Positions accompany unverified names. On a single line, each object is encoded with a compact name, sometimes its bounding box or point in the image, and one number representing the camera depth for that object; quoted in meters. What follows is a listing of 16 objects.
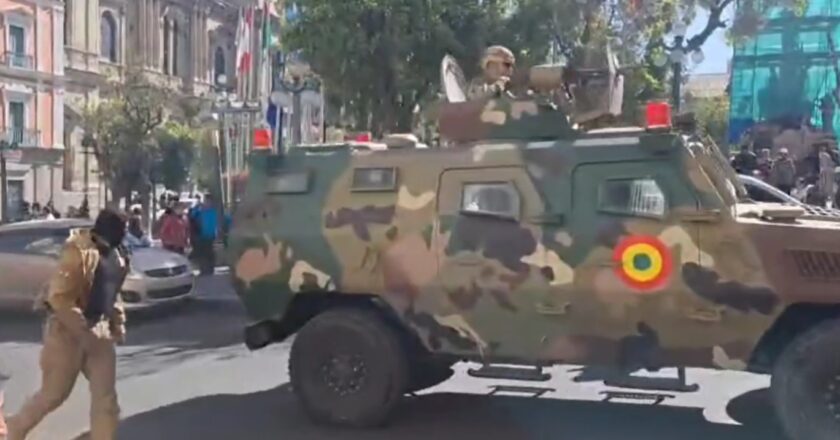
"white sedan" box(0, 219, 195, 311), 13.27
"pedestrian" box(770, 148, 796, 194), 15.41
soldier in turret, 8.06
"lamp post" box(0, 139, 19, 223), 37.94
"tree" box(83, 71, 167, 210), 43.41
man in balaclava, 6.16
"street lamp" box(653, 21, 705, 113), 17.86
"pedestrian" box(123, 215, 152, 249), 15.48
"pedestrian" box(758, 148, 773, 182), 17.27
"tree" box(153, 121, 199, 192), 45.41
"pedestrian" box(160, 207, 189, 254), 18.17
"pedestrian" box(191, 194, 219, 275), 17.56
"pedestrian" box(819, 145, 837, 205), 16.66
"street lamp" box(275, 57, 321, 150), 19.81
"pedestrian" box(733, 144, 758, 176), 16.64
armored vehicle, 6.57
